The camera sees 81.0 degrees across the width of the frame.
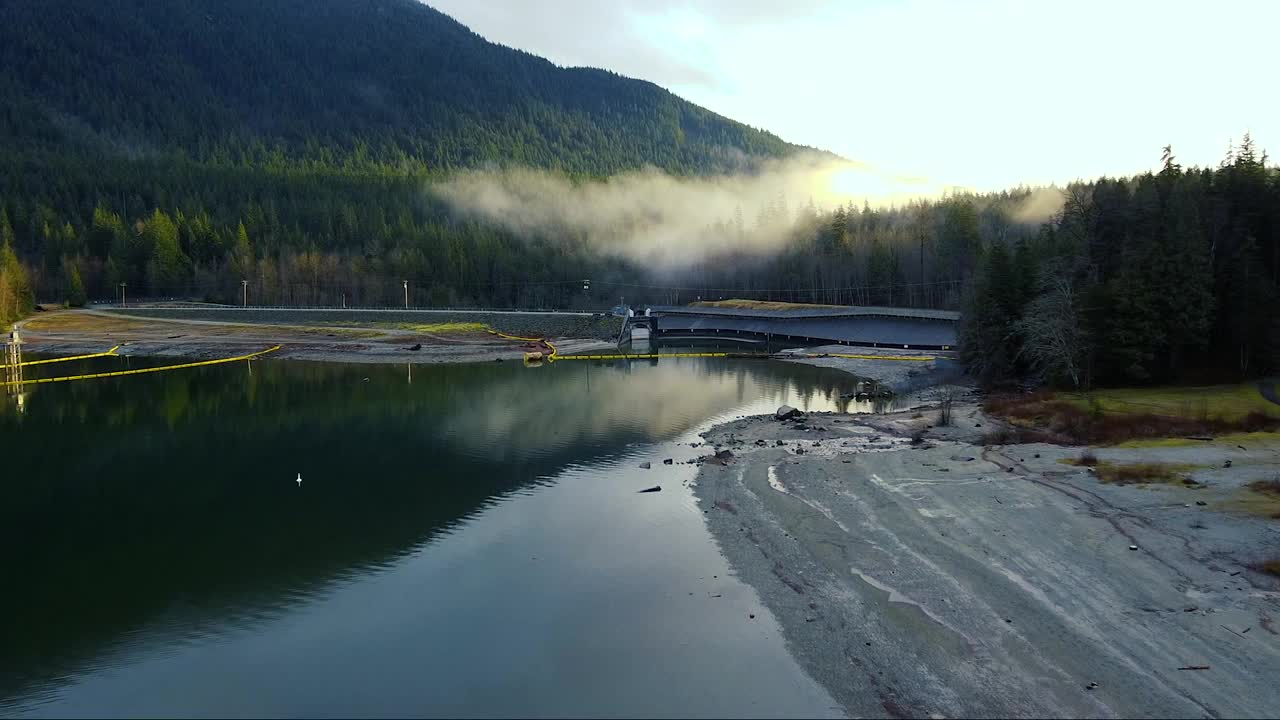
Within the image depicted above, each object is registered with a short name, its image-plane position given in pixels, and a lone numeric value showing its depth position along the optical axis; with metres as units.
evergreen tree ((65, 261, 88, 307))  139.25
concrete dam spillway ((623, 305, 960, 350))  99.12
